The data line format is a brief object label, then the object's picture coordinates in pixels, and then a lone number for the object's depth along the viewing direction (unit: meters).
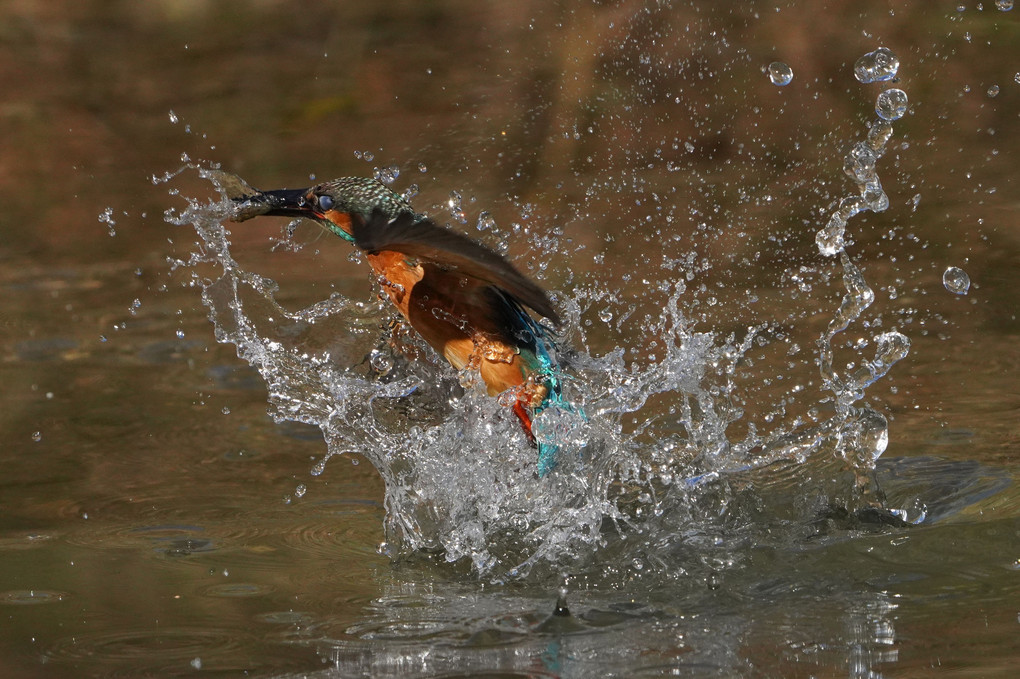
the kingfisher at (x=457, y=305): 6.21
